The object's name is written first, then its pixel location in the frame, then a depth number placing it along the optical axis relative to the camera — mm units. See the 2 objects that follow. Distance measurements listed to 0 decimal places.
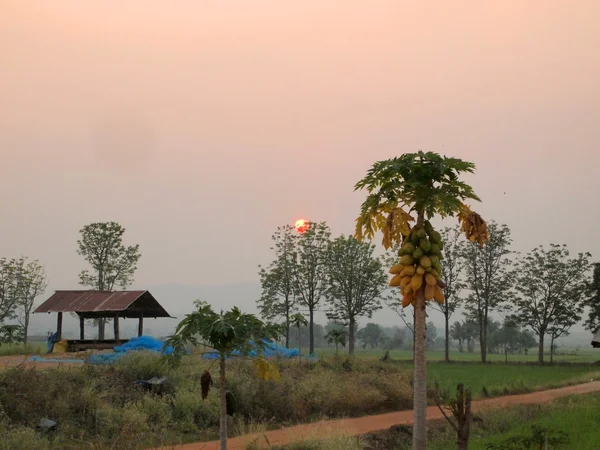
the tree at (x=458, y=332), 146750
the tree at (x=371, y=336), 172225
